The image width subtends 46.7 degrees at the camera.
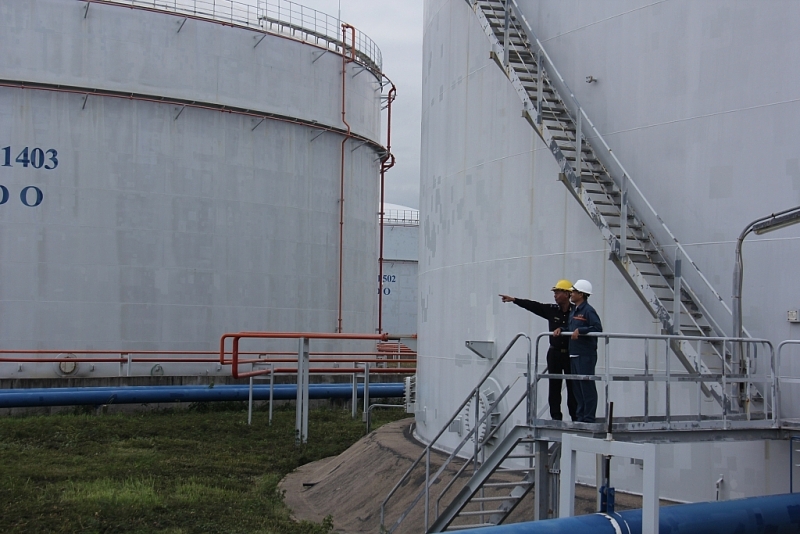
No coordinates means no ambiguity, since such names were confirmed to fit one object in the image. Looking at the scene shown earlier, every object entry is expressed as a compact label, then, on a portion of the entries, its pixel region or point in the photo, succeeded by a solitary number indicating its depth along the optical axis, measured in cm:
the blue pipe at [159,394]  2092
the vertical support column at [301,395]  1847
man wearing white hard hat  830
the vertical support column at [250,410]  2058
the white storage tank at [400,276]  4466
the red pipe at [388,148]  3034
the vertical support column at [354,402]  2205
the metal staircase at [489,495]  859
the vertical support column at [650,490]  671
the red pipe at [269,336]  1694
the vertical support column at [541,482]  873
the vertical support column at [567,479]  732
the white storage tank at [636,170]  964
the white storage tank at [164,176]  2300
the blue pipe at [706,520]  674
